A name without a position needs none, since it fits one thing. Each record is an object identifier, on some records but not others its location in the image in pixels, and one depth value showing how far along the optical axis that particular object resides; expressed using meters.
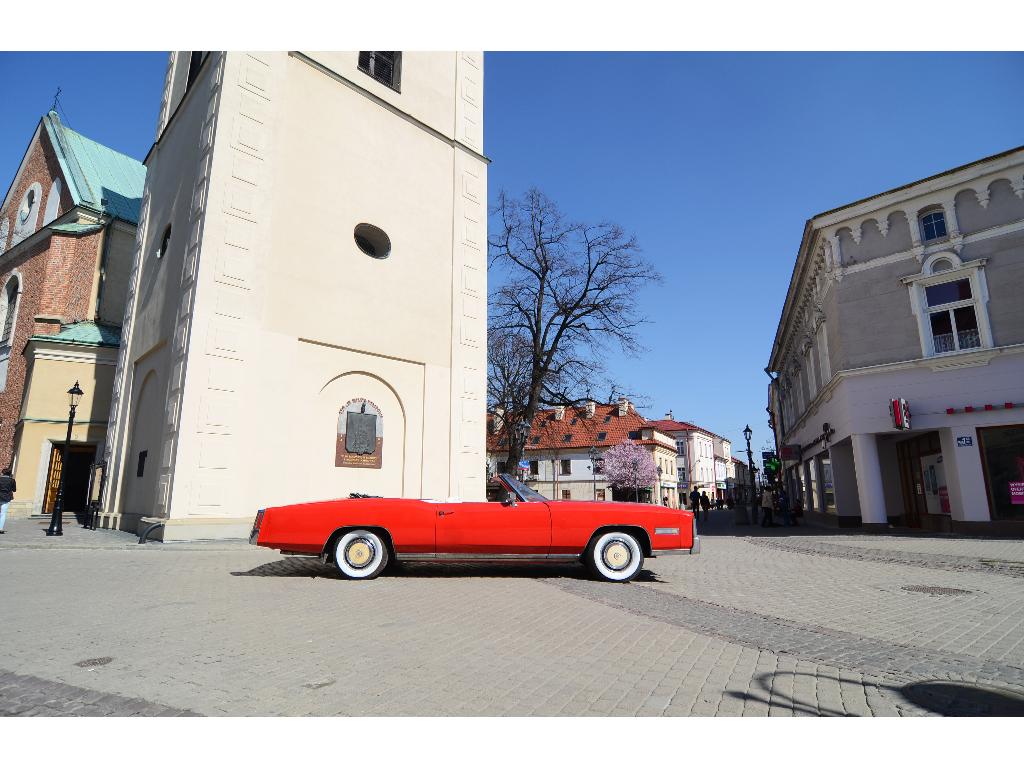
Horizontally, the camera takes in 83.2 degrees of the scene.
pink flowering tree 56.70
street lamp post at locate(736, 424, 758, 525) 26.20
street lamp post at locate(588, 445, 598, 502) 56.99
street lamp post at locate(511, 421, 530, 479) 21.38
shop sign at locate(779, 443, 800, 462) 27.30
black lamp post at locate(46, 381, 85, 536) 11.85
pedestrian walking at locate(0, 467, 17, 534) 12.93
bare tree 22.45
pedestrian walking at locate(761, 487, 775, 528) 22.25
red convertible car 7.21
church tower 11.44
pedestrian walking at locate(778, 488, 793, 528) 22.45
